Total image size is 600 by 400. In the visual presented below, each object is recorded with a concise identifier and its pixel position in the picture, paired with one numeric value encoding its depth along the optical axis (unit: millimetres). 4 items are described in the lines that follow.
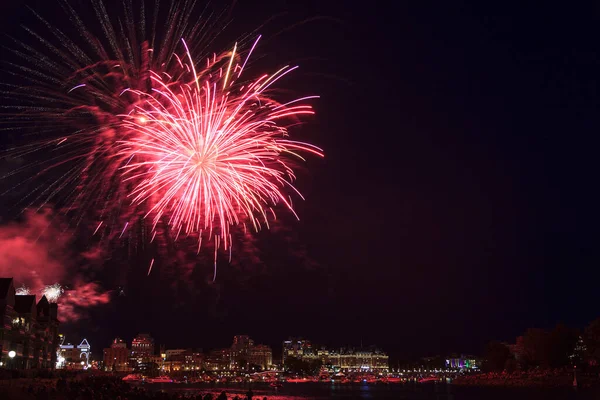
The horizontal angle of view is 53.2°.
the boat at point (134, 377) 155000
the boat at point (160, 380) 149875
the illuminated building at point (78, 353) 138875
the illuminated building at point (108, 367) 196975
